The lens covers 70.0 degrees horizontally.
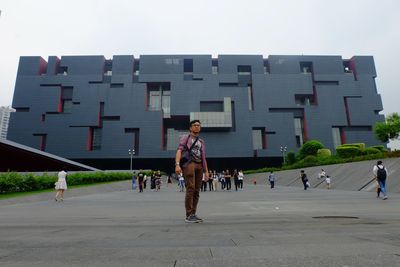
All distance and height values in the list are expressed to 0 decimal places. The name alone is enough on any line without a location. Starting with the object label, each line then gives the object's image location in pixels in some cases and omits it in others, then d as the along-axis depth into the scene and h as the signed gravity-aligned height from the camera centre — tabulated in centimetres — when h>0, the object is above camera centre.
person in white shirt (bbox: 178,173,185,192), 2334 +23
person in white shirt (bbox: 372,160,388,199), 1148 +24
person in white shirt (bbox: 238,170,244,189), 2276 +58
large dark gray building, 5847 +1684
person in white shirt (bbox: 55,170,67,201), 1379 +27
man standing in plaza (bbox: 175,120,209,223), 493 +37
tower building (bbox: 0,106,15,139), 12288 +3080
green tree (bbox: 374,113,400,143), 4304 +787
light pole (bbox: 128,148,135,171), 5628 +689
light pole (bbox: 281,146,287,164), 5785 +667
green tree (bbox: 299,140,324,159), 4503 +537
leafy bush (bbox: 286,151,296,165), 4669 +404
